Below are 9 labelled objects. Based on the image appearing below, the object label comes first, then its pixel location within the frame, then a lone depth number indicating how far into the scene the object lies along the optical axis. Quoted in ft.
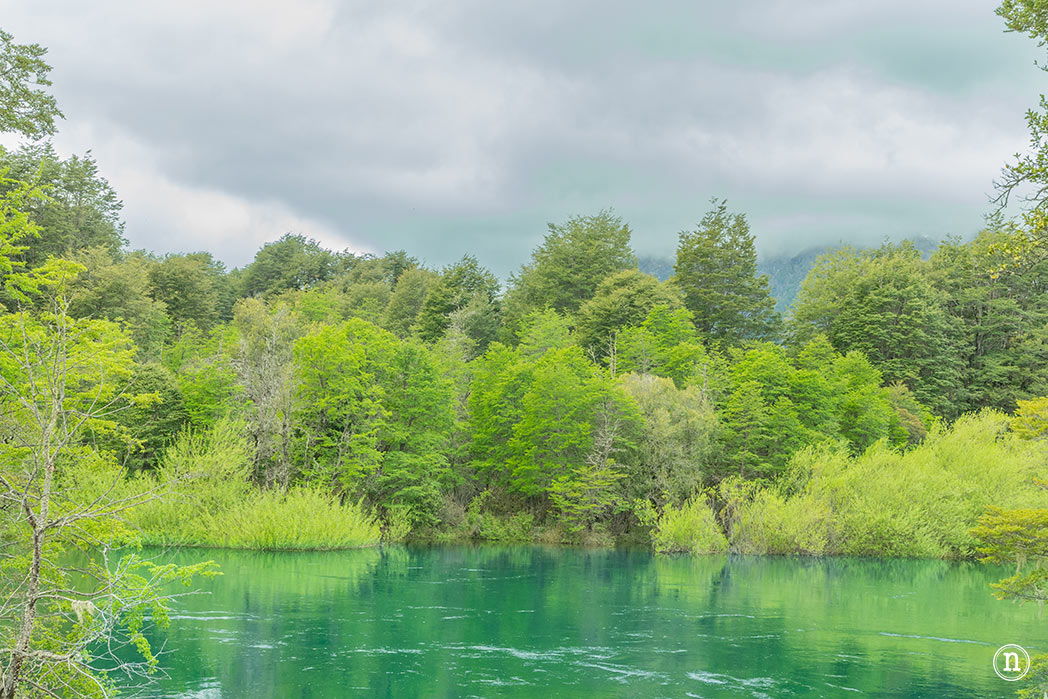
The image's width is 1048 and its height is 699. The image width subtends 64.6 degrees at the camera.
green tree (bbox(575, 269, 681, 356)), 207.62
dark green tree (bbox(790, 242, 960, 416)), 208.13
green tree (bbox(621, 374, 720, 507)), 149.28
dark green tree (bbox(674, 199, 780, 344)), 227.61
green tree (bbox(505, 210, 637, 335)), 240.73
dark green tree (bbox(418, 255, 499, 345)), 231.30
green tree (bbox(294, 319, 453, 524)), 143.74
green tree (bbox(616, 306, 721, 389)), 175.32
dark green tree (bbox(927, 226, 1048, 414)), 208.95
